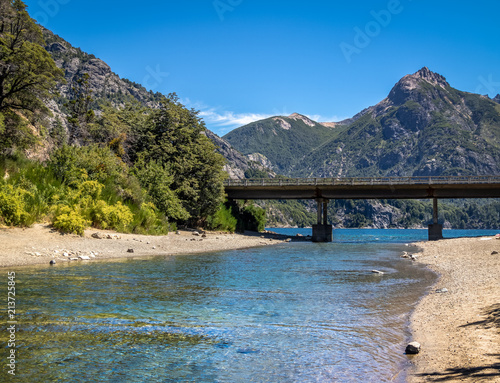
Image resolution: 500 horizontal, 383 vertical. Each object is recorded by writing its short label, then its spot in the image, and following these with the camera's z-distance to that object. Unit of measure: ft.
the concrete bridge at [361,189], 197.57
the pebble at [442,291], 48.24
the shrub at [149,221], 122.11
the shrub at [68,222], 87.40
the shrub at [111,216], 104.32
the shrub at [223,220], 192.34
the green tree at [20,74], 99.60
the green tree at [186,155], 171.42
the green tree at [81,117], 157.38
